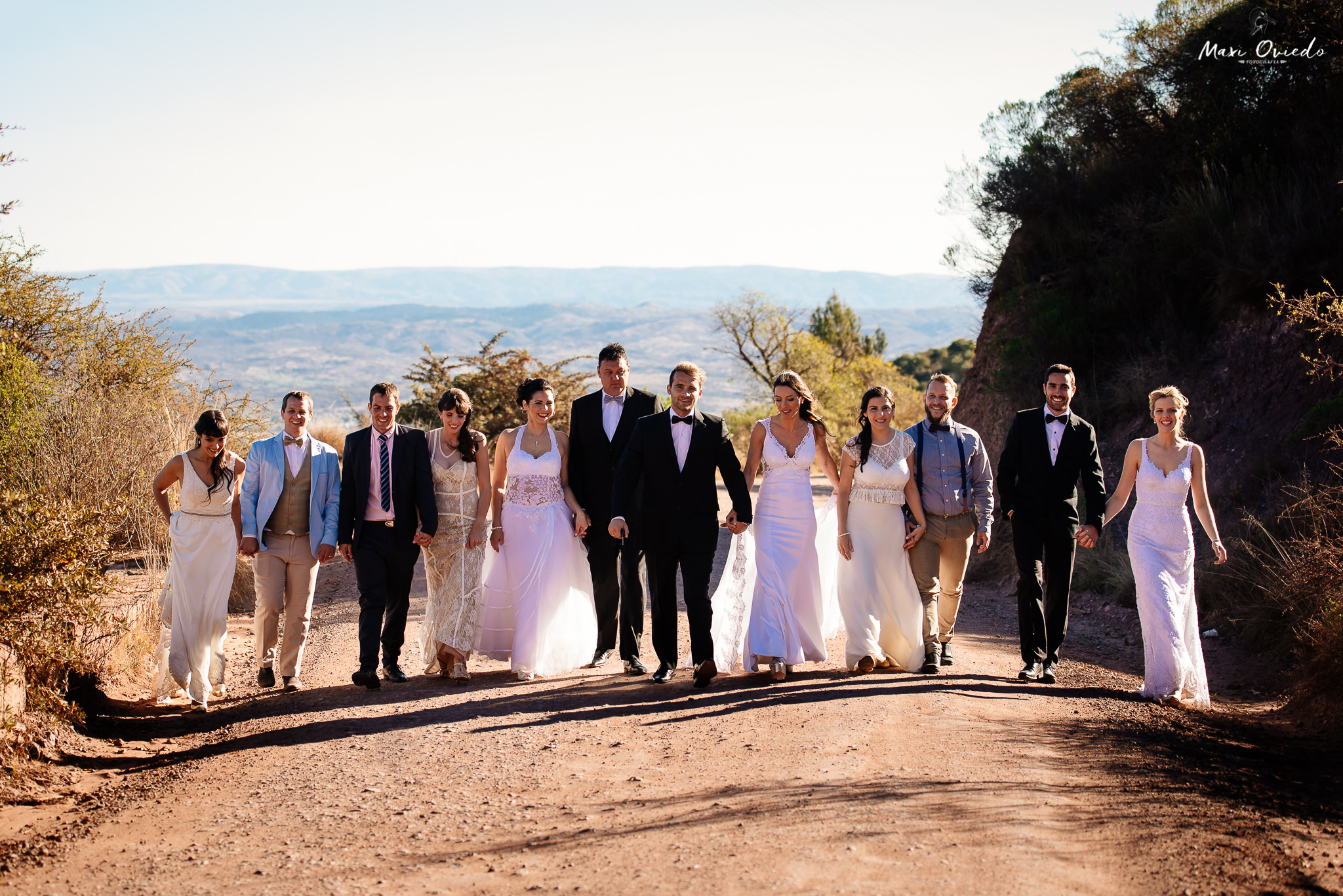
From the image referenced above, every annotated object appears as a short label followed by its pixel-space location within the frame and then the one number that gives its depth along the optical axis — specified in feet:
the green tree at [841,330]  187.01
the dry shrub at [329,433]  83.20
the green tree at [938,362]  203.31
